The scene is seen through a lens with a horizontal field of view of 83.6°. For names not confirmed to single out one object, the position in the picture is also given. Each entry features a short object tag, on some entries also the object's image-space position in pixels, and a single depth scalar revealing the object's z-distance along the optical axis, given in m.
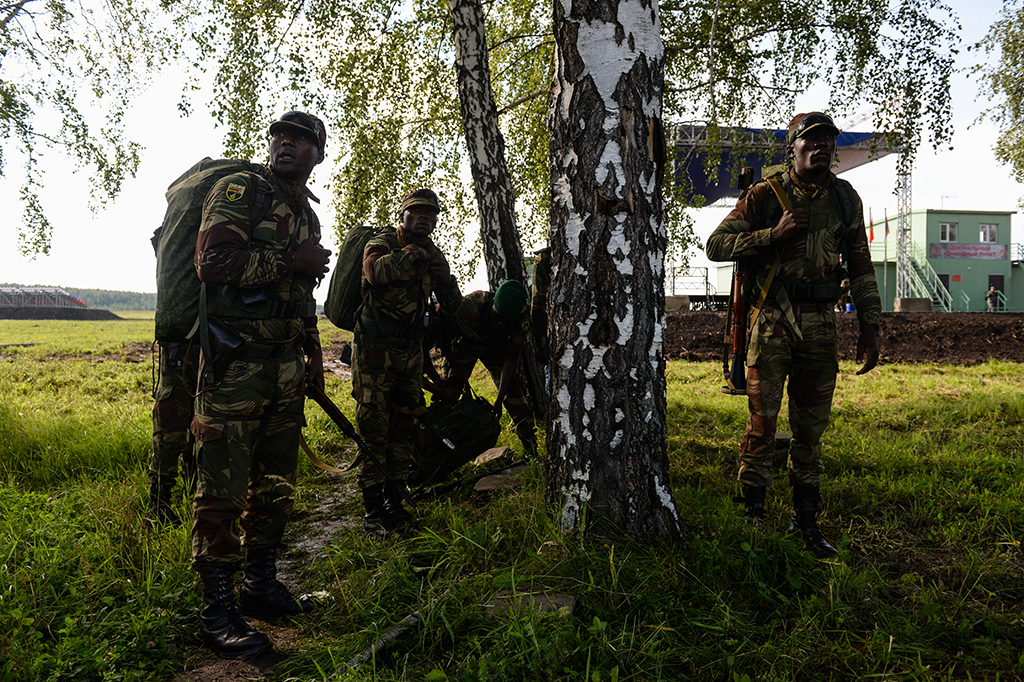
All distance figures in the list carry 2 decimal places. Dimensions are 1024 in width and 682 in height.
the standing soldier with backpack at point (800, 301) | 3.30
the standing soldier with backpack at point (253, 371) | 2.46
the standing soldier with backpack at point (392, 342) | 3.59
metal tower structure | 27.84
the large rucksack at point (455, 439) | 4.10
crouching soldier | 4.45
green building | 30.95
